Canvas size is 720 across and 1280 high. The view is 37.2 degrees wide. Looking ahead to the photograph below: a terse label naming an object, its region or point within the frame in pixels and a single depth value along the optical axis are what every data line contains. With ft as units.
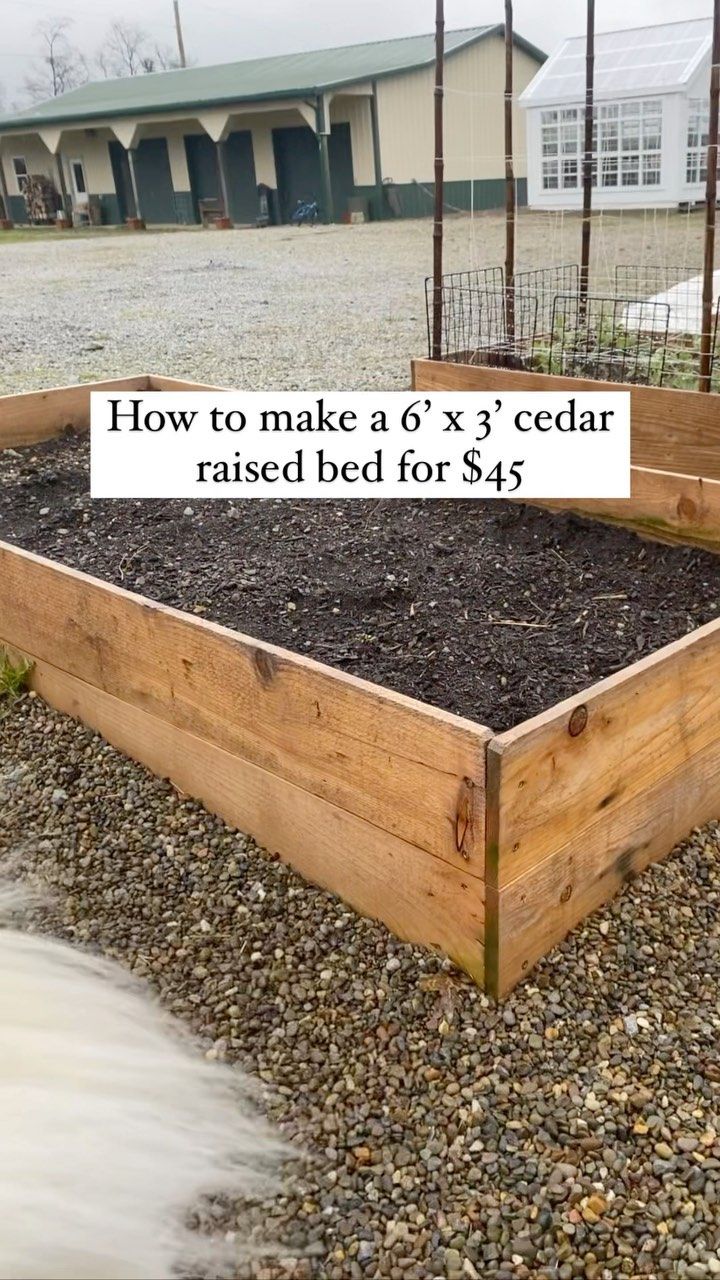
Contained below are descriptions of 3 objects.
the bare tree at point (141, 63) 181.06
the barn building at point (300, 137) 68.44
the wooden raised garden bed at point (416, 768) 5.98
